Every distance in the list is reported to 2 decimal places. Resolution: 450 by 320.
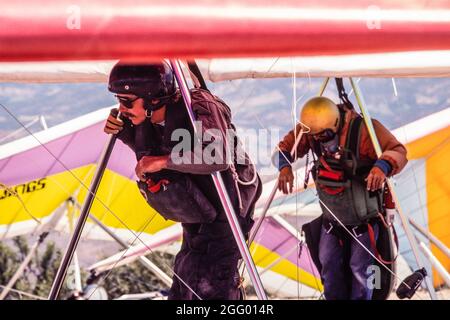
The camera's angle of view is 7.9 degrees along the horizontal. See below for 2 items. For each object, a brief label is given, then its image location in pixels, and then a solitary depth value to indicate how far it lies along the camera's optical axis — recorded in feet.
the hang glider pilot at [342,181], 51.32
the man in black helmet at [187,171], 48.68
